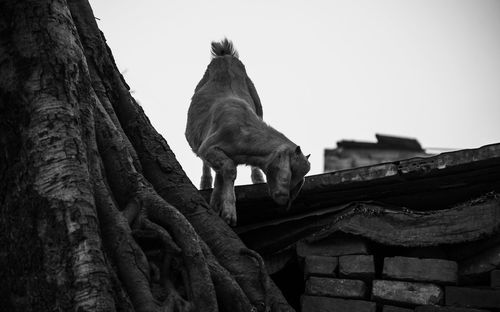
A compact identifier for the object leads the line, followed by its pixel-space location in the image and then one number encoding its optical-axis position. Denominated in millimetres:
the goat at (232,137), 6554
